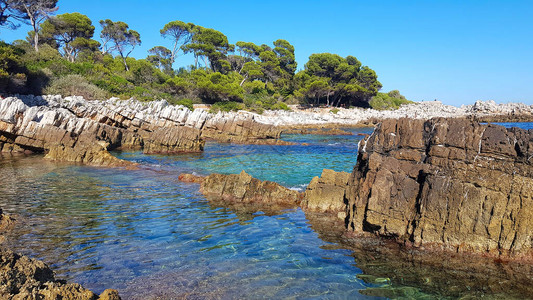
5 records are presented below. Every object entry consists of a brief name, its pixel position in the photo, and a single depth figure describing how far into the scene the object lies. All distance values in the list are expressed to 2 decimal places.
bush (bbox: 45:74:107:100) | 39.31
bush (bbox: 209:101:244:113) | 58.15
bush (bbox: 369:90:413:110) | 88.88
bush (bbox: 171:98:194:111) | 56.09
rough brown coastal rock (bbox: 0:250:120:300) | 3.40
